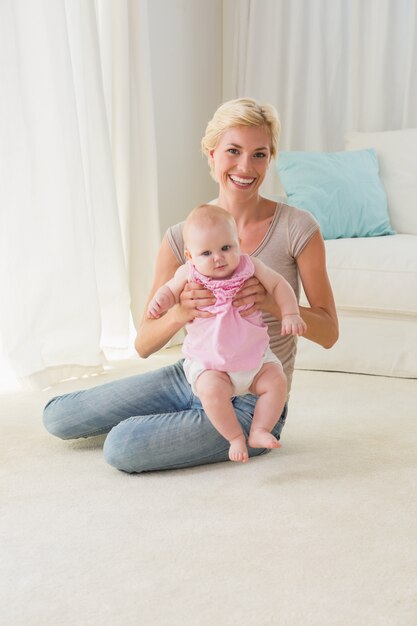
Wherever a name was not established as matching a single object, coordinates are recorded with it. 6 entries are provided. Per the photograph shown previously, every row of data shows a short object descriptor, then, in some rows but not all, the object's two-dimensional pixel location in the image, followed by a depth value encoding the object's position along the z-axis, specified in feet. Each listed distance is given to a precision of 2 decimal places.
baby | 6.61
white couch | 10.47
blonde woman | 7.07
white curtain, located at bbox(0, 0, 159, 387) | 10.18
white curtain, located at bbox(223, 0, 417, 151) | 13.91
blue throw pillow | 11.71
